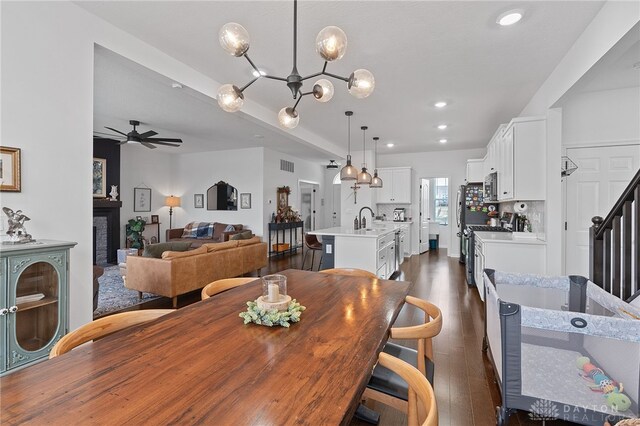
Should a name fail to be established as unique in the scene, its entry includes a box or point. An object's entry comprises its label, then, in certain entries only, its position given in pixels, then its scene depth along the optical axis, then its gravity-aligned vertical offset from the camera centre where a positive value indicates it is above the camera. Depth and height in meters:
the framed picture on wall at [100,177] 6.64 +0.79
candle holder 1.44 -0.42
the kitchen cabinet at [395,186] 7.76 +0.70
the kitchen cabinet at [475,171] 6.47 +0.92
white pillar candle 1.50 -0.40
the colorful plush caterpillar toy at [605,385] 1.57 -0.96
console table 7.89 -0.65
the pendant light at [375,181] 5.62 +0.60
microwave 4.85 +0.45
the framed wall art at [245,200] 7.77 +0.33
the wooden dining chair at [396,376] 1.37 -0.81
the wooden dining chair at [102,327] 1.19 -0.53
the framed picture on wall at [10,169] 1.82 +0.27
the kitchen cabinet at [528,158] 3.42 +0.65
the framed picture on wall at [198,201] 8.34 +0.33
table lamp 8.20 +0.32
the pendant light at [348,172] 4.43 +0.60
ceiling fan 5.18 +1.31
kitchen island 4.41 -0.56
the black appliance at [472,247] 4.76 -0.55
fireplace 6.61 -0.41
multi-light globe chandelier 1.56 +0.84
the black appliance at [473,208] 6.06 +0.10
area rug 3.78 -1.19
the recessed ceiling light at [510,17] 2.24 +1.50
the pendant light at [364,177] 4.88 +0.58
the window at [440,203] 9.26 +0.31
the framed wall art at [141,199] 7.66 +0.34
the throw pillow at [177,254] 3.87 -0.55
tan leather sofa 3.83 -0.78
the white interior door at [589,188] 3.47 +0.30
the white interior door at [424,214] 8.20 -0.03
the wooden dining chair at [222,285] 2.00 -0.52
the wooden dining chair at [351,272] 2.45 -0.50
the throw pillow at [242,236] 5.34 -0.43
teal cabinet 1.73 -0.55
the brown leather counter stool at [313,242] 5.66 -0.56
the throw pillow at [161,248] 4.17 -0.51
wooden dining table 0.77 -0.51
